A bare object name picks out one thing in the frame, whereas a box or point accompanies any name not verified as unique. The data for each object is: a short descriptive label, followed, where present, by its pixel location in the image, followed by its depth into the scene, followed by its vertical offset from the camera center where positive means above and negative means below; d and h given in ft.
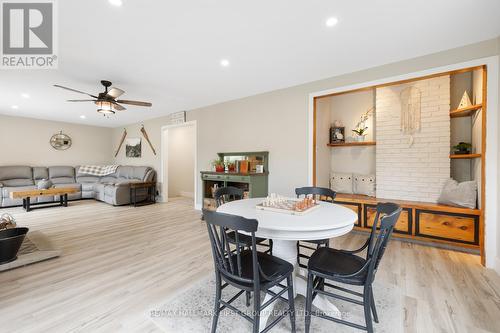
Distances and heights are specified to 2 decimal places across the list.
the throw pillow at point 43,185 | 17.38 -1.66
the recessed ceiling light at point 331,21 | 6.77 +4.52
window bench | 8.89 -2.57
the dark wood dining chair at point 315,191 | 8.00 -1.01
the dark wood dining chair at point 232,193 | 6.30 -1.23
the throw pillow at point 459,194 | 9.11 -1.23
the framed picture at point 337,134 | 14.05 +2.00
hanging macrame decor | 11.61 +2.96
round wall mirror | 23.02 +2.48
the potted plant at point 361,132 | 13.46 +2.04
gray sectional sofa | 18.60 -1.62
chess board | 5.47 -1.15
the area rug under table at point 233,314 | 5.05 -3.74
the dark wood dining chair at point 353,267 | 4.35 -2.28
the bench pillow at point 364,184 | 12.78 -1.16
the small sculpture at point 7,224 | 8.78 -2.49
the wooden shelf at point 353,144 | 12.94 +1.31
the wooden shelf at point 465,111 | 9.24 +2.53
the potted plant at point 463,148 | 10.10 +0.81
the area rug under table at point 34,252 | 7.82 -3.53
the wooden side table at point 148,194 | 19.31 -2.64
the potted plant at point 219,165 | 14.57 -0.05
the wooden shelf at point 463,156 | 9.07 +0.42
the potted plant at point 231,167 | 14.46 -0.15
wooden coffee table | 15.84 -2.27
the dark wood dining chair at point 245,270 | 4.02 -2.26
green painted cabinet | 12.60 -0.86
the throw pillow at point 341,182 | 13.48 -1.08
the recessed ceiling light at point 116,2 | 6.02 +4.50
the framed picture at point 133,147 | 23.60 +1.90
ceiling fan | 11.40 +3.46
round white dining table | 4.46 -1.25
